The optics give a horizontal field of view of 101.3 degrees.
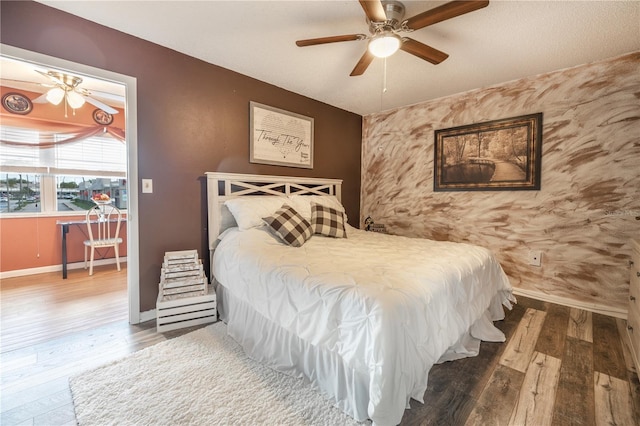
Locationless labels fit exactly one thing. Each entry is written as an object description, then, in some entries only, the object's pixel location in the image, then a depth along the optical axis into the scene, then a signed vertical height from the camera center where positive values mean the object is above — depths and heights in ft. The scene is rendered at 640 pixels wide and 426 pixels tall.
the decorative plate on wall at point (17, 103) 11.23 +4.22
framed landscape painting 9.42 +1.86
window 11.73 +1.55
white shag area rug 4.30 -3.54
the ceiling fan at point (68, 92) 8.89 +3.97
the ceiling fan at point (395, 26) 4.86 +3.68
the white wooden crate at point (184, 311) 6.98 -3.03
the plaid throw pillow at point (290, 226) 7.67 -0.76
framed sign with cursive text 9.86 +2.61
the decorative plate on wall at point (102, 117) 13.56 +4.36
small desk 11.33 -1.66
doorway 6.77 +0.88
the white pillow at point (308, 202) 9.39 -0.01
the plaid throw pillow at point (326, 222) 8.91 -0.69
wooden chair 12.15 -1.35
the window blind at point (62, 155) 11.62 +2.21
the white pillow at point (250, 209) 8.07 -0.24
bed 3.89 -1.88
